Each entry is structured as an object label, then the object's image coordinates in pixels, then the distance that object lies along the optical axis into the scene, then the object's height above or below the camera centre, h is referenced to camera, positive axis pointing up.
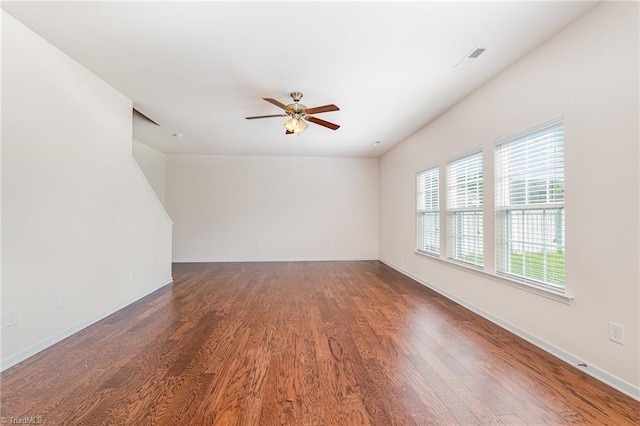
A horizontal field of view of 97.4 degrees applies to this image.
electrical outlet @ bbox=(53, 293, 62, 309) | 2.44 -0.76
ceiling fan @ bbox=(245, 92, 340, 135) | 3.12 +1.18
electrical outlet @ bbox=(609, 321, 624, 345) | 1.78 -0.76
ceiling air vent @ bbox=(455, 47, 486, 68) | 2.43 +1.42
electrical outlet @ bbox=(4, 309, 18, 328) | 2.03 -0.76
